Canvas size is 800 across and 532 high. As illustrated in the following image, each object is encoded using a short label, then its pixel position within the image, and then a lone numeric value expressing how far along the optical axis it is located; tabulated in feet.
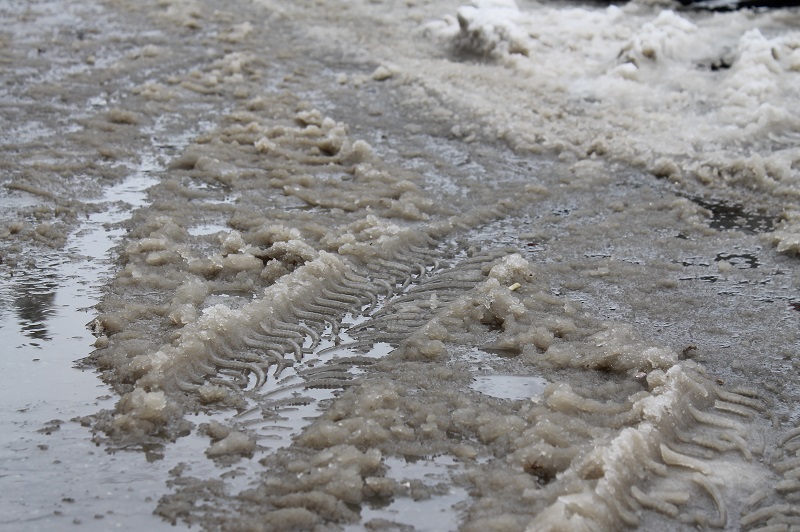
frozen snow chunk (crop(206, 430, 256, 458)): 8.22
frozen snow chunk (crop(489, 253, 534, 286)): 11.49
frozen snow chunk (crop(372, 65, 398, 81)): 20.71
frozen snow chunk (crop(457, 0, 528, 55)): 21.30
